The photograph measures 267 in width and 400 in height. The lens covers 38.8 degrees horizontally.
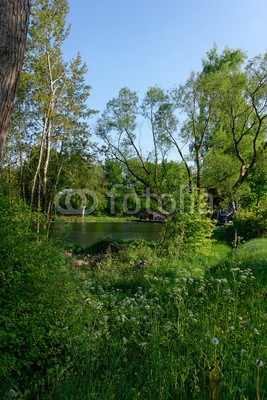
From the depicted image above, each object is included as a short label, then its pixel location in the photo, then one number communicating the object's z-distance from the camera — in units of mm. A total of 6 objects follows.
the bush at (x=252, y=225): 18078
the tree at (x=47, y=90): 16953
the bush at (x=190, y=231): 12727
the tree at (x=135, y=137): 24281
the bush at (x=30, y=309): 3387
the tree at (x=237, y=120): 22391
